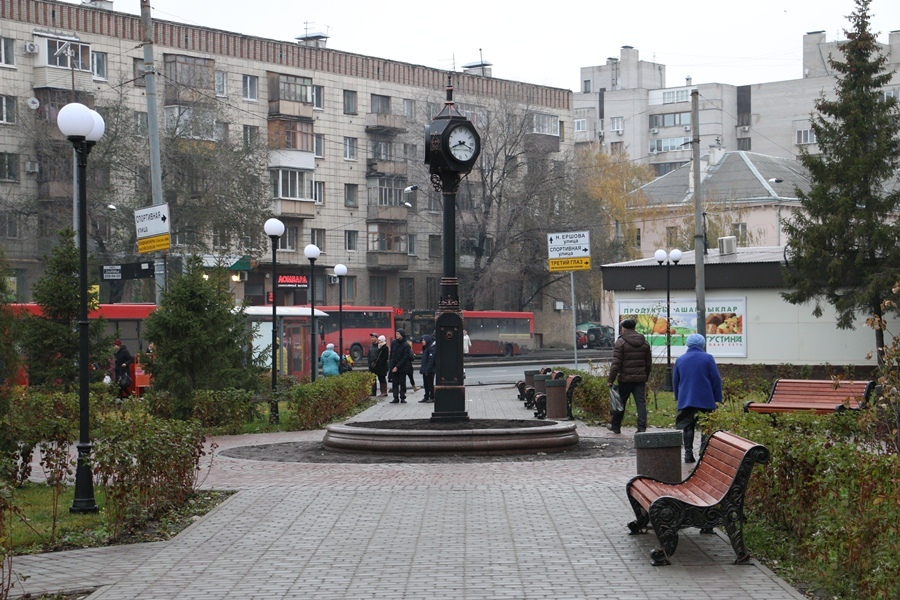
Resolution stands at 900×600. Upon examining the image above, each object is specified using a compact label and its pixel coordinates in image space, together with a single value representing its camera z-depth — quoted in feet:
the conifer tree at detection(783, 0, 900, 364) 114.52
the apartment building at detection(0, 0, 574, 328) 176.86
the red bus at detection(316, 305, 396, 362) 191.62
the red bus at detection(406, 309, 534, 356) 211.41
